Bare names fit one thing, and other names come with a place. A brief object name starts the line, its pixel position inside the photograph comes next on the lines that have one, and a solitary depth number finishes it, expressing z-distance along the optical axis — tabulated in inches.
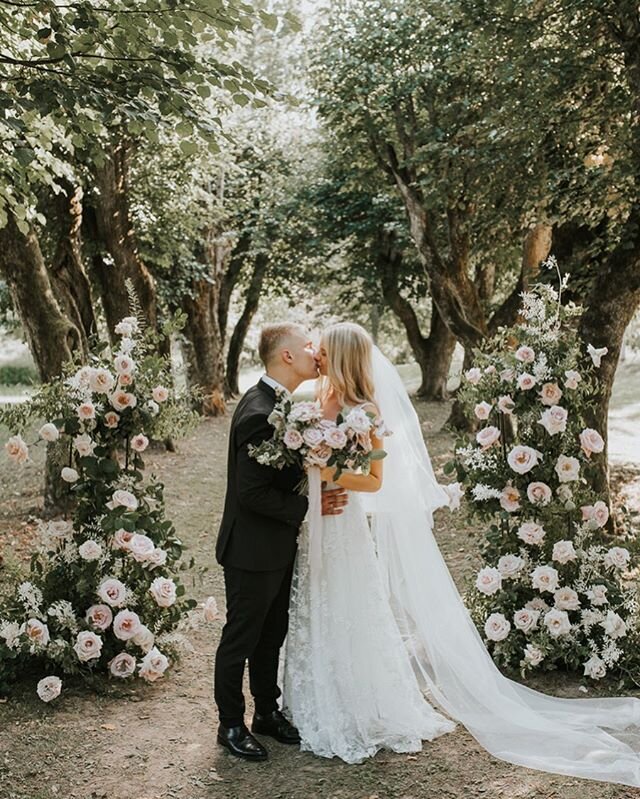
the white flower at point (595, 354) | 225.5
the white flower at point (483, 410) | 238.1
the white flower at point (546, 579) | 227.5
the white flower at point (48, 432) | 221.9
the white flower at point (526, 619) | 228.2
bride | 189.3
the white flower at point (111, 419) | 227.8
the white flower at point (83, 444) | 226.4
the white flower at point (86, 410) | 222.4
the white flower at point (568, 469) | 228.8
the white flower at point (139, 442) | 229.8
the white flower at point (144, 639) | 225.9
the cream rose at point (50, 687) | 209.3
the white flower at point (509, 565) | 234.5
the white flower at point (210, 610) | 235.0
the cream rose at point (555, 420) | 226.2
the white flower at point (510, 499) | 233.9
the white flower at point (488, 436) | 234.2
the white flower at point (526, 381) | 228.2
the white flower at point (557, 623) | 223.9
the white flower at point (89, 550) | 225.3
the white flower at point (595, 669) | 218.7
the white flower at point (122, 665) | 223.1
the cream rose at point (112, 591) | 223.0
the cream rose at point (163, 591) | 227.3
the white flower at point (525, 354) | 229.3
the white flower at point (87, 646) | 216.4
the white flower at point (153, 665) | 223.9
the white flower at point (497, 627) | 227.9
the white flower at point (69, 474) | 226.8
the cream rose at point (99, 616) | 223.3
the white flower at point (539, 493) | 230.1
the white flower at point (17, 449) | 220.5
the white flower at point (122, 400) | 226.8
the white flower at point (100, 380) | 224.1
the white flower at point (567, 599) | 227.3
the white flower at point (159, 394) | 229.6
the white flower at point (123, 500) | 228.1
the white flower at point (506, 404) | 234.8
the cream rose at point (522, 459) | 226.8
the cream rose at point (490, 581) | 234.1
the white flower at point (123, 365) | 225.5
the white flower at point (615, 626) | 221.3
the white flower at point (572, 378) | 226.7
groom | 180.9
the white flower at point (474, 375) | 237.8
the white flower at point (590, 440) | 224.7
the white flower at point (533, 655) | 222.4
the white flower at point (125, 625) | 222.8
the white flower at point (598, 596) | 225.9
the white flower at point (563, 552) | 227.6
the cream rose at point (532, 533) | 231.0
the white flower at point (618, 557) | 231.1
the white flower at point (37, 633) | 215.8
